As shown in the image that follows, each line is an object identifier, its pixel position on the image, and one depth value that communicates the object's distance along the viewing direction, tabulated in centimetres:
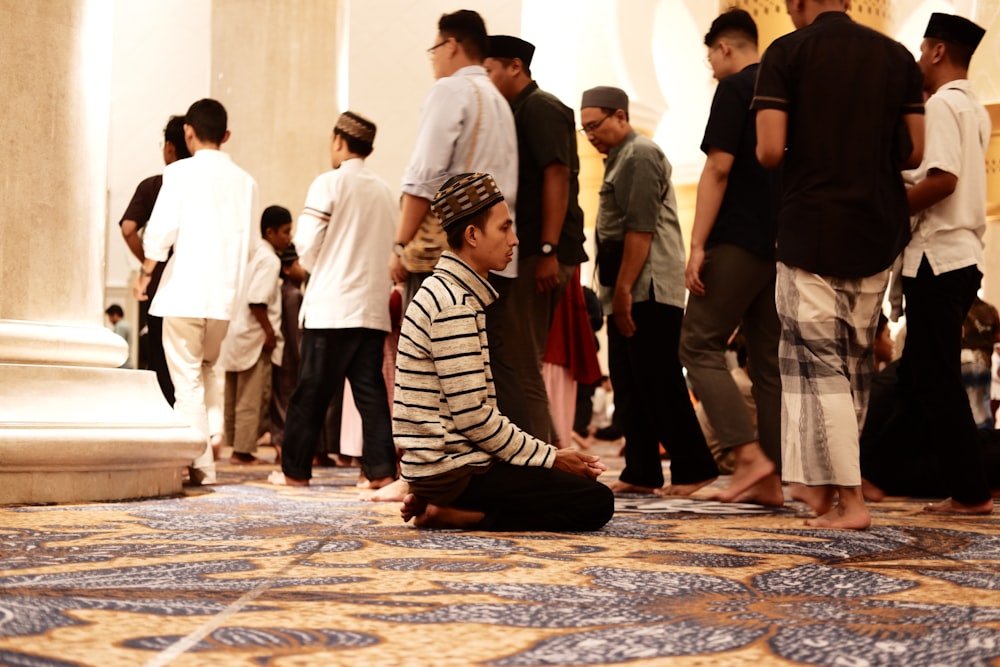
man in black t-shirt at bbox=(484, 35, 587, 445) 454
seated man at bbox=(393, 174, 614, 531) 319
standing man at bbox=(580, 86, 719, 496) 475
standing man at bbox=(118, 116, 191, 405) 543
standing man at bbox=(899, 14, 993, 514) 399
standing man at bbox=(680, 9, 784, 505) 429
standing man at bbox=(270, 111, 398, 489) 505
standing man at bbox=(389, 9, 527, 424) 432
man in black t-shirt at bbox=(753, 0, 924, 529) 340
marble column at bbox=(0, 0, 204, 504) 385
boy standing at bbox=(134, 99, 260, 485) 509
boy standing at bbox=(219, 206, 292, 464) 718
